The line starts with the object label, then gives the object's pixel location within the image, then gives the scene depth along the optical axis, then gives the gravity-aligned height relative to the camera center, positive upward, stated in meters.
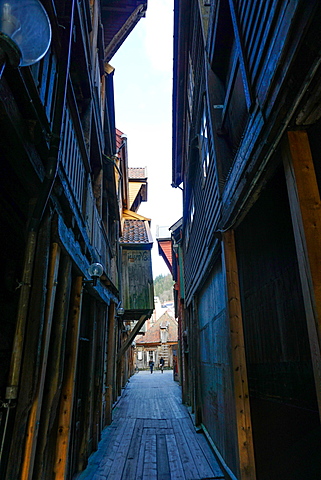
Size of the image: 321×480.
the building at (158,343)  33.91 +1.01
